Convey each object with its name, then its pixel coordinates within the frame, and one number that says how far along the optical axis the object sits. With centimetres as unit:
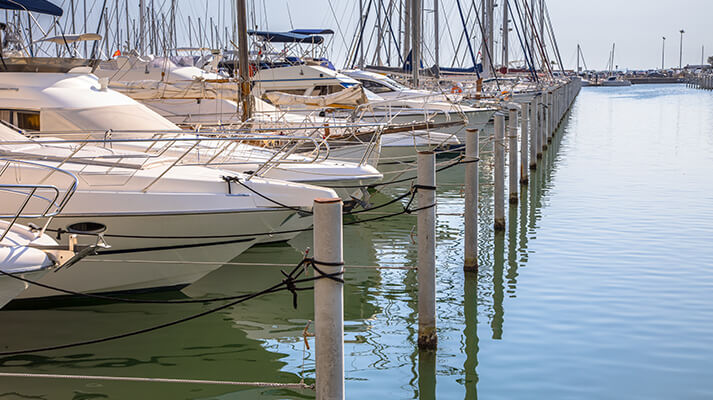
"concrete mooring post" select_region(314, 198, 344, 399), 498
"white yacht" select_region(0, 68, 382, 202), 1156
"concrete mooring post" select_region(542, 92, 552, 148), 2515
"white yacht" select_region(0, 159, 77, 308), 610
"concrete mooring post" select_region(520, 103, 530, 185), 1745
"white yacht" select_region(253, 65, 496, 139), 2339
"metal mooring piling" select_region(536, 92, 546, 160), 2191
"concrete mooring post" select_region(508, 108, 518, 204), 1413
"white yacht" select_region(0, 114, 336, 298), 862
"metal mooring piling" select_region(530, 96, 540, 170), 1985
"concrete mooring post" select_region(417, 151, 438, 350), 745
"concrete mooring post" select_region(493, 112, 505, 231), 1243
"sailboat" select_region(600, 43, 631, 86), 14025
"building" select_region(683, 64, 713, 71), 18412
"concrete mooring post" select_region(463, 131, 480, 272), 998
